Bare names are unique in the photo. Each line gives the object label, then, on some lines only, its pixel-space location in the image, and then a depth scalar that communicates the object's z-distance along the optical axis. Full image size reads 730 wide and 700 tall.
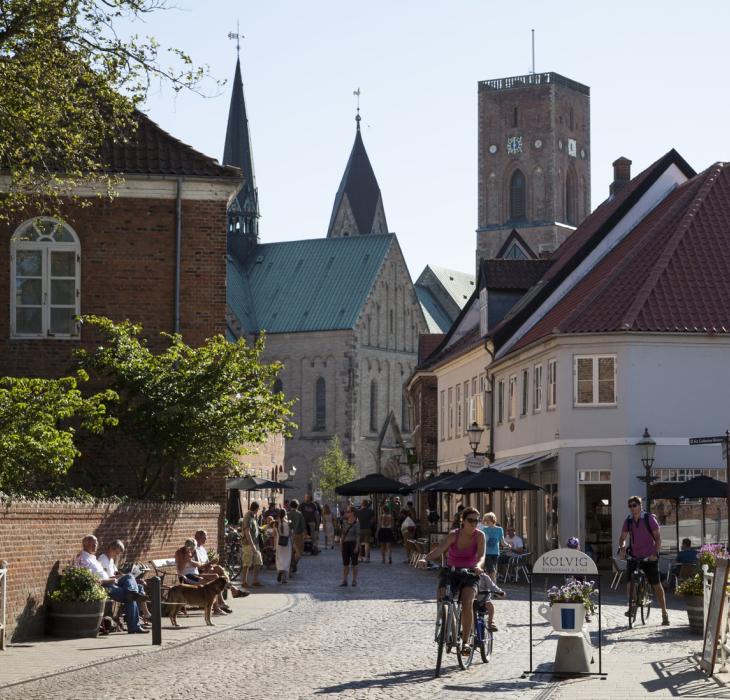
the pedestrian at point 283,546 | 30.95
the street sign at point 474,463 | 38.59
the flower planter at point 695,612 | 19.17
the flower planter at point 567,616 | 15.16
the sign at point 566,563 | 15.40
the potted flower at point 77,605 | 19.11
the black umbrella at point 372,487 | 42.72
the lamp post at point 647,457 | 33.38
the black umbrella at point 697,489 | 29.94
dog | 21.02
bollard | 18.14
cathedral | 107.25
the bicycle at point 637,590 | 20.86
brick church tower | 115.31
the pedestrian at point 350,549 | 30.27
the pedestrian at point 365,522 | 40.62
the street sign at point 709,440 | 19.53
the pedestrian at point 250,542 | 29.41
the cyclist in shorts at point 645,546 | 20.95
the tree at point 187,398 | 25.59
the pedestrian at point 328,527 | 59.84
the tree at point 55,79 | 17.50
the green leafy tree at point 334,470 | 100.50
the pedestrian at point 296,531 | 34.09
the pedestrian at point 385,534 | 42.66
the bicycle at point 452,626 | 15.52
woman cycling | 15.92
